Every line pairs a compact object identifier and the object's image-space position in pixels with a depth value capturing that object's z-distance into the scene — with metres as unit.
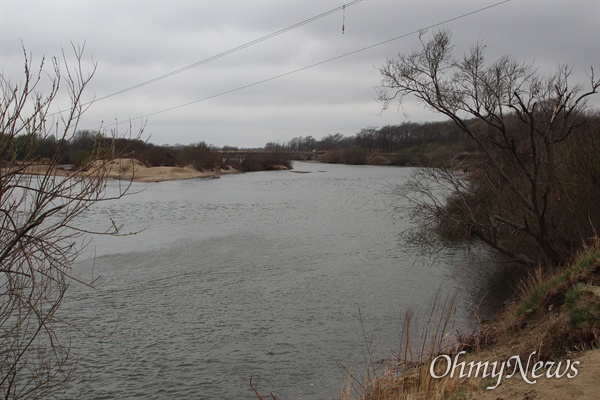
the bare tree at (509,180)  12.66
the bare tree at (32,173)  4.64
